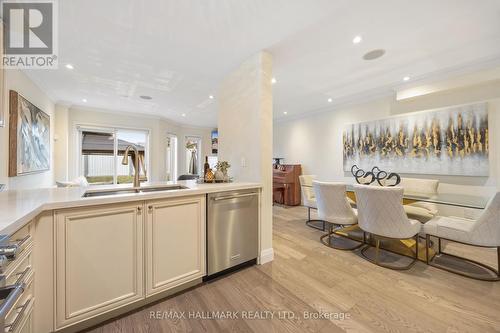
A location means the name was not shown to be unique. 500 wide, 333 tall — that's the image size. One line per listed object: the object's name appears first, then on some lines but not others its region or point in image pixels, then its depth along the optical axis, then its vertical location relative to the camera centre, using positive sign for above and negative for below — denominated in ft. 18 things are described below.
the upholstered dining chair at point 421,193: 8.88 -1.35
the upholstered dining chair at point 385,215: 6.79 -1.82
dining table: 7.02 -1.40
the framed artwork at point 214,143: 24.37 +3.13
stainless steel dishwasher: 6.23 -2.17
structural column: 7.48 +1.52
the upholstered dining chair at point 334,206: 8.60 -1.86
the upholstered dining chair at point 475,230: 5.90 -2.18
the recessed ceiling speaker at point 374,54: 7.87 +4.68
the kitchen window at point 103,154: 16.52 +1.20
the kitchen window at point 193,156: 24.06 +1.39
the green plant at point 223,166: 8.26 +0.03
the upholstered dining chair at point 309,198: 11.77 -2.00
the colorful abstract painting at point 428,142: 9.34 +1.33
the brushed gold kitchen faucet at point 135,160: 6.03 +0.23
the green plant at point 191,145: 24.00 +2.73
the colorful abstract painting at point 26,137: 8.03 +1.49
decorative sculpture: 11.58 -0.62
